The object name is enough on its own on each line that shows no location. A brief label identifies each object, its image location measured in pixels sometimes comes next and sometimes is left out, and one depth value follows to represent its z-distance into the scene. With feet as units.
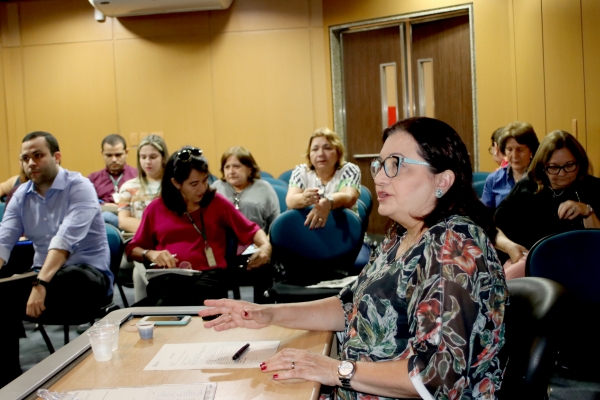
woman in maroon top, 10.76
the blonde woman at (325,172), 13.84
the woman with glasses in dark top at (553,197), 10.52
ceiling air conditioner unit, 22.26
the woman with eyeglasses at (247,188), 14.52
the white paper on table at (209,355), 4.83
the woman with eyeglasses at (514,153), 13.32
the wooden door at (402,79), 20.85
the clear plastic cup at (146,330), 5.58
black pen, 4.93
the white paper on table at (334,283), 11.18
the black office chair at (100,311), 10.43
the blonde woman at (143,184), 14.83
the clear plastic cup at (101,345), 5.05
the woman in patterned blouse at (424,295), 4.07
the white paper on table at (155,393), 4.20
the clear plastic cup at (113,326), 5.23
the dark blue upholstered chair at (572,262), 8.15
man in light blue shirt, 10.48
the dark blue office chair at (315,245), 11.85
